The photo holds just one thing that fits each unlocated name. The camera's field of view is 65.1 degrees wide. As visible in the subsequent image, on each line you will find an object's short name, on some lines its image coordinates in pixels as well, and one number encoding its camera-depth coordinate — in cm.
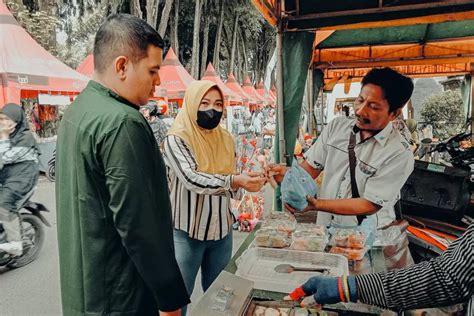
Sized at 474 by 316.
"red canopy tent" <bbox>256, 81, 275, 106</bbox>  3646
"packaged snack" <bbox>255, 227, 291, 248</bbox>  190
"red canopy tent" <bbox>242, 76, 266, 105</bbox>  2907
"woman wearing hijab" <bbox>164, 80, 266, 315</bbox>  215
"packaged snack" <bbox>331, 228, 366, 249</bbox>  186
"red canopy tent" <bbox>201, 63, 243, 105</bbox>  1748
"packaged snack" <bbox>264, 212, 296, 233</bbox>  202
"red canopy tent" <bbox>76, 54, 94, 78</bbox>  1173
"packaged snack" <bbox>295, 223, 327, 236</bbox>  196
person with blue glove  125
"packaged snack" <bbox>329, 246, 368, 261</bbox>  183
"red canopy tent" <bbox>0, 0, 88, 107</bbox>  740
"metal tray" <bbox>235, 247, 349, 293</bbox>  162
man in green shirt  123
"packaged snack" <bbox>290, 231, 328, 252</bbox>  186
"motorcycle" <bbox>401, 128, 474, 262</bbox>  298
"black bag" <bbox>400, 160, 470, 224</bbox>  311
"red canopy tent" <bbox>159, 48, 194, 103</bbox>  1281
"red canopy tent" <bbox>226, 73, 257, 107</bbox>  2255
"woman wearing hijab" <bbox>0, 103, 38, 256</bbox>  427
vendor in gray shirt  207
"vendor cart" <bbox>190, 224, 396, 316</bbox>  128
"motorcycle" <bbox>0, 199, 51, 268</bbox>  446
